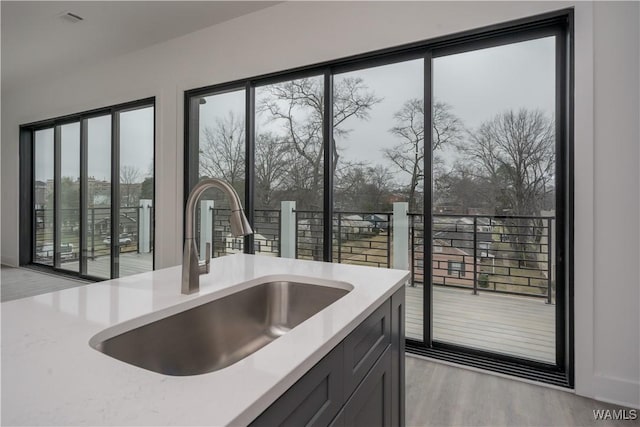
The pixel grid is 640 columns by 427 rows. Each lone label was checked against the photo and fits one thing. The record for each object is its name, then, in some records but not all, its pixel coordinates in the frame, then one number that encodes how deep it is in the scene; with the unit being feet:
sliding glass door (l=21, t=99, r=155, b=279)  14.29
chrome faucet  3.63
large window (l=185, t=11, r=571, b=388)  7.64
